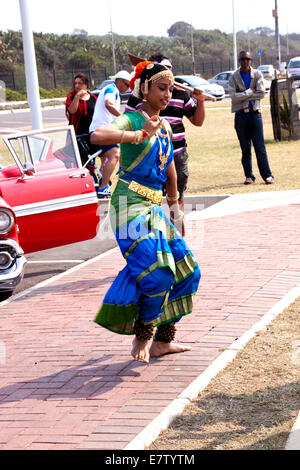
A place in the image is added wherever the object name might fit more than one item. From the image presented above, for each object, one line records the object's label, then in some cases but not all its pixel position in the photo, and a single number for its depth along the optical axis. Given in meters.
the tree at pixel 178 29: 191.25
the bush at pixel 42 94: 59.13
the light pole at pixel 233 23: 72.57
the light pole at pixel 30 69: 12.45
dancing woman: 5.09
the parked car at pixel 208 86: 43.69
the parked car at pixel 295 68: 51.08
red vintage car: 7.57
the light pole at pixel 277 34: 57.72
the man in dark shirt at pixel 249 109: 13.22
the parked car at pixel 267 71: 62.84
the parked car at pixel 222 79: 55.81
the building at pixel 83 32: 135.62
